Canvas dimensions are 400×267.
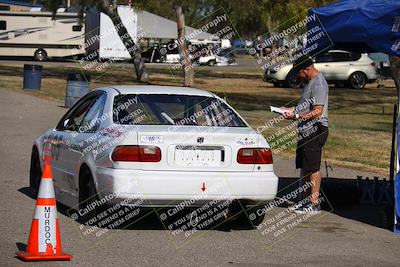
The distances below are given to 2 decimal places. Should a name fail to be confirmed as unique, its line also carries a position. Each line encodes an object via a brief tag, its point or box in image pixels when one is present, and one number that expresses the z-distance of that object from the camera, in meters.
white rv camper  60.75
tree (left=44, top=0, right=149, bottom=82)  38.38
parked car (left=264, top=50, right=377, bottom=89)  41.78
